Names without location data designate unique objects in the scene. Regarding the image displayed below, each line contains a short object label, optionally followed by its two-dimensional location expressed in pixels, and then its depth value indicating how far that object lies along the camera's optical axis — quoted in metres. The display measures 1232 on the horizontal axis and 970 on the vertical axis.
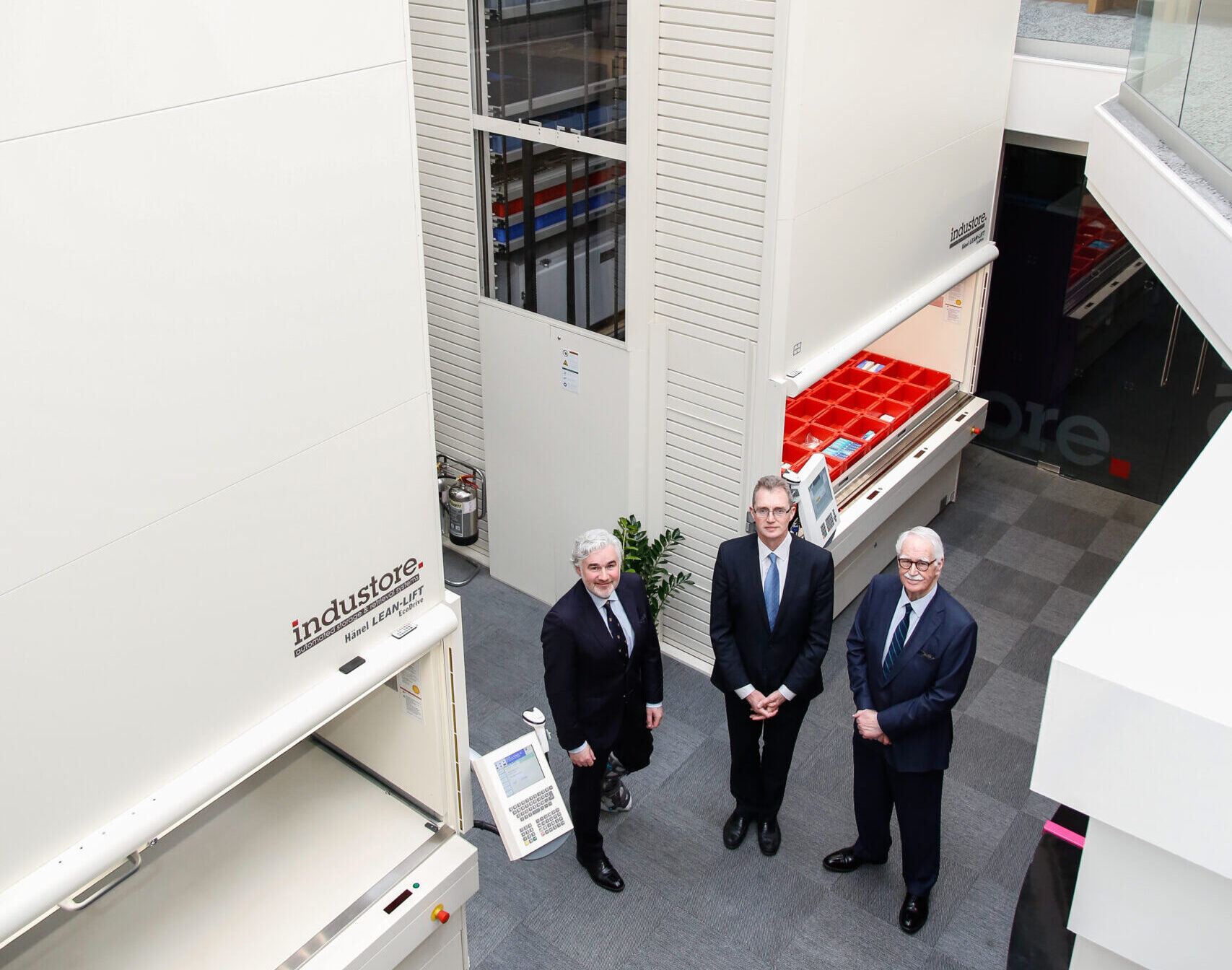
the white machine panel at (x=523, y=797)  3.57
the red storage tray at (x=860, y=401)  6.49
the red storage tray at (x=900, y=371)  6.82
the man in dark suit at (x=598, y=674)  4.11
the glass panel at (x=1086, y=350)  7.04
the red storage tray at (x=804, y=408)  6.28
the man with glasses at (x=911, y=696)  3.95
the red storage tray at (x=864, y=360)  6.86
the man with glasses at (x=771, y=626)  4.30
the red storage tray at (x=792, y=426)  6.07
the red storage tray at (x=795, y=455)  5.78
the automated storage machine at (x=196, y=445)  2.15
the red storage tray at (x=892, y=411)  6.25
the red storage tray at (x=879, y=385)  6.70
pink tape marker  3.12
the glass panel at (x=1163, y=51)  4.46
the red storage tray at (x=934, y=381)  6.67
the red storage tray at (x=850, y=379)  6.66
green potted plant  5.66
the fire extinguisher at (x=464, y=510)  6.43
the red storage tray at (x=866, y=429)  6.11
